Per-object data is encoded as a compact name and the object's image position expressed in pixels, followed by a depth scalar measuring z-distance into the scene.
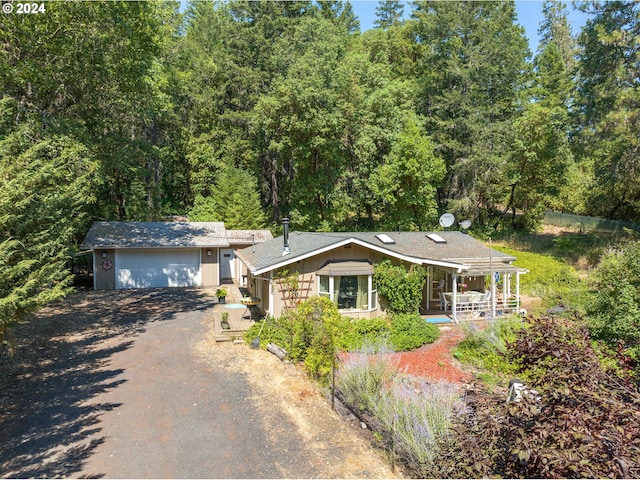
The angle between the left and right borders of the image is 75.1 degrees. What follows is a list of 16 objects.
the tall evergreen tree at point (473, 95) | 31.62
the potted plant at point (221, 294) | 18.20
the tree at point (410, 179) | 27.97
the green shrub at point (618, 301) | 10.73
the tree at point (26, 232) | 8.15
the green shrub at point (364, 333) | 12.59
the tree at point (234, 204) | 30.84
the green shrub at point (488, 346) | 11.29
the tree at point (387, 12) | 52.06
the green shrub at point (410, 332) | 13.07
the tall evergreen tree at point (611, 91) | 21.00
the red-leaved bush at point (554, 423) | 3.54
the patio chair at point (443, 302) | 17.27
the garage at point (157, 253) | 22.12
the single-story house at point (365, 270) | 14.59
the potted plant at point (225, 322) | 14.44
